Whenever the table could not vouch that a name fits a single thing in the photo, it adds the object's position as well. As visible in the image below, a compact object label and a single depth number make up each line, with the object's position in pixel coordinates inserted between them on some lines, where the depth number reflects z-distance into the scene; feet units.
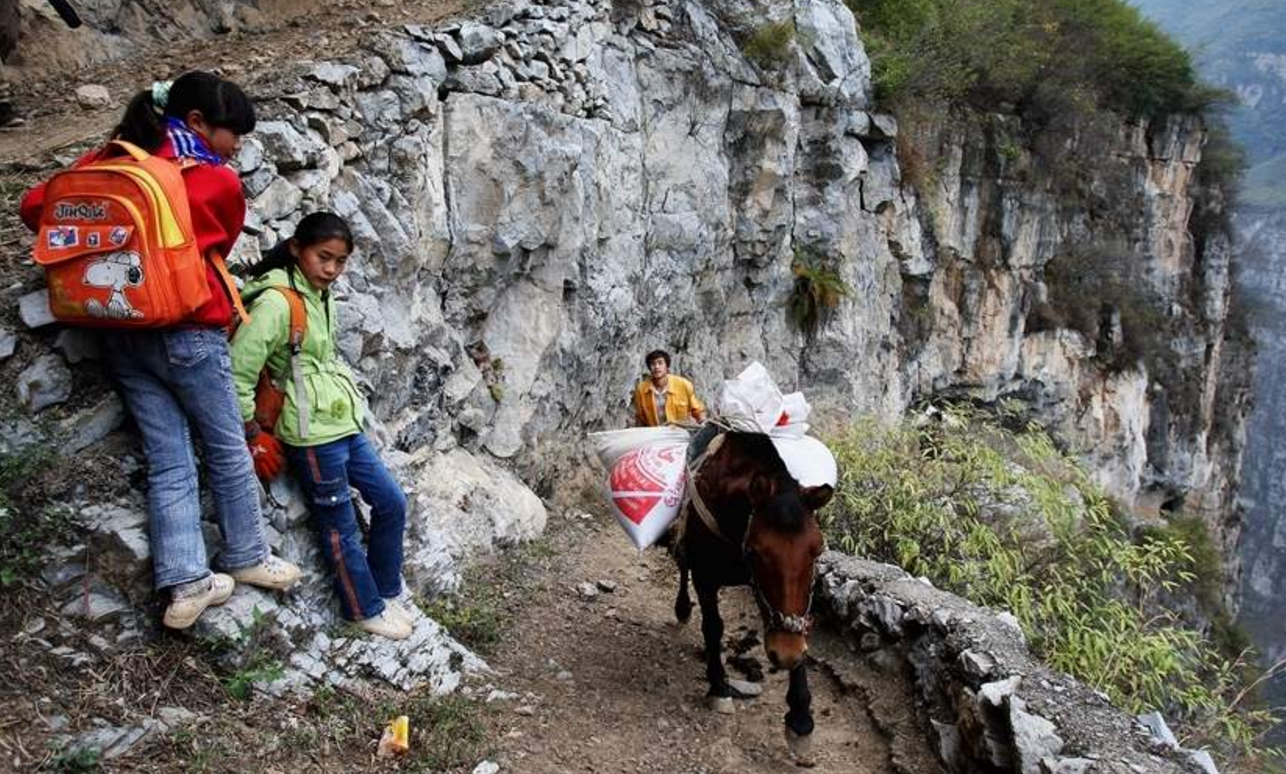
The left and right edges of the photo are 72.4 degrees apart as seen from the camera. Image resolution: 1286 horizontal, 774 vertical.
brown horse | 11.84
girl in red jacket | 9.95
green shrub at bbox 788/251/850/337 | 45.57
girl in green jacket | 10.95
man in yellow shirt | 25.58
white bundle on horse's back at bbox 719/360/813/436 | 14.70
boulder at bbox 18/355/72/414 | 10.12
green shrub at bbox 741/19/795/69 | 39.09
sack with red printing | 15.26
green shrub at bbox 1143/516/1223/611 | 73.51
